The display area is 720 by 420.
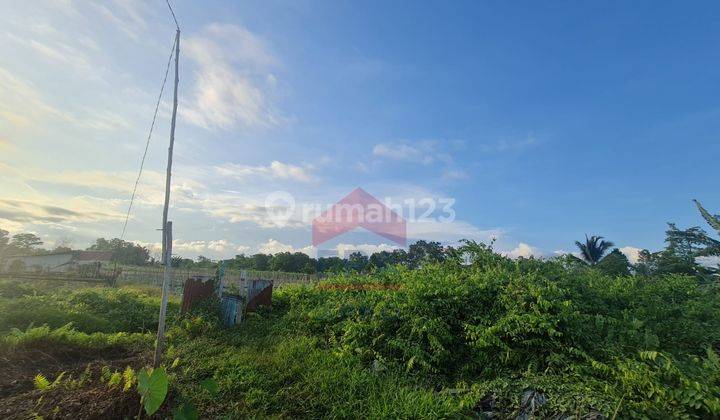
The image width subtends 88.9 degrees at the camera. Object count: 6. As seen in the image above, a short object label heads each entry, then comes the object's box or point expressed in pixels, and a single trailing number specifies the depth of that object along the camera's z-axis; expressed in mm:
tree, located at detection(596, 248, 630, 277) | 16938
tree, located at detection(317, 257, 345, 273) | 35125
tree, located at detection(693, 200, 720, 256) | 7124
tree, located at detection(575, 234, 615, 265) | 26328
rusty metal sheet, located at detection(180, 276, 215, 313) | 8320
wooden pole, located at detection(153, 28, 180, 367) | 4383
